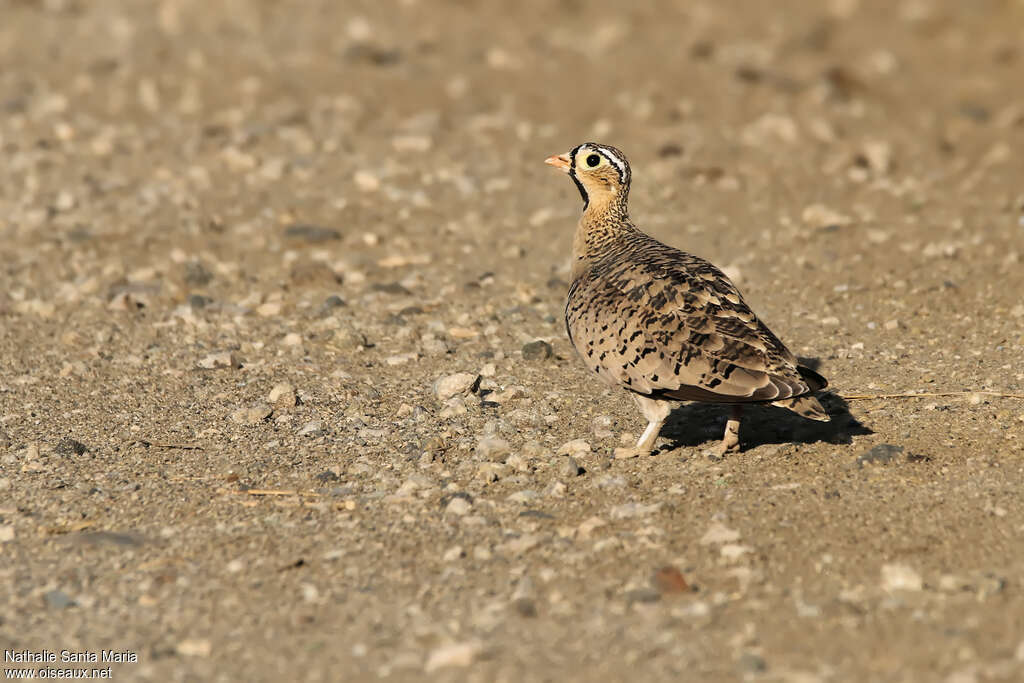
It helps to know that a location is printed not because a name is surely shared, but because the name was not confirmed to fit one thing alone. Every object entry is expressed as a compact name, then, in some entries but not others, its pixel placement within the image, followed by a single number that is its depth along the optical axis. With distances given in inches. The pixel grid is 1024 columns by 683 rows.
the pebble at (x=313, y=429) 554.6
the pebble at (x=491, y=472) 495.8
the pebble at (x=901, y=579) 394.9
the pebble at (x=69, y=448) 535.8
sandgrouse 469.7
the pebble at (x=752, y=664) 356.5
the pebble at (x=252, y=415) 571.2
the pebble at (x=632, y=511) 452.4
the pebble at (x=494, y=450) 519.2
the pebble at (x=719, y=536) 426.9
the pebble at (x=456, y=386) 590.2
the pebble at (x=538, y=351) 634.8
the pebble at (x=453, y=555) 434.3
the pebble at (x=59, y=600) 414.3
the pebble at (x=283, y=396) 585.9
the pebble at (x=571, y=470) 499.5
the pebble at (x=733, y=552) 417.4
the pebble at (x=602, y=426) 546.0
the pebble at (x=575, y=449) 520.4
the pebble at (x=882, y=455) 490.0
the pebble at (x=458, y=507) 467.5
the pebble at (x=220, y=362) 637.3
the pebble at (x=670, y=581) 402.0
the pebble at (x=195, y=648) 384.2
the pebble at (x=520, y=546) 435.5
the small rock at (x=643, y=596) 398.6
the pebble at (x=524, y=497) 475.5
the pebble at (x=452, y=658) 369.1
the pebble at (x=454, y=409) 568.8
